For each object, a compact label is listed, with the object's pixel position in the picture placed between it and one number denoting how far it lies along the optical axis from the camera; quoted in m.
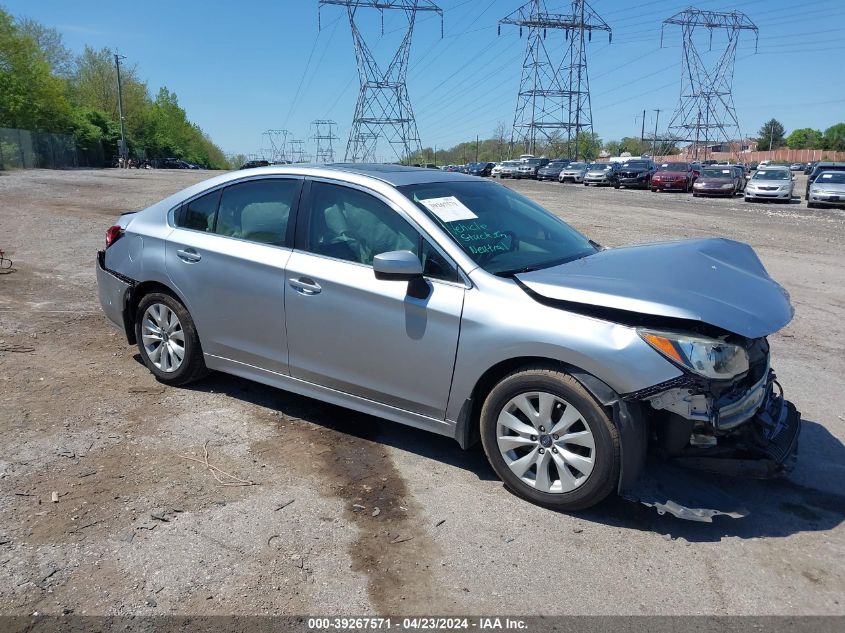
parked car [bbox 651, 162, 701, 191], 37.81
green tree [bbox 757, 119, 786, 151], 128.93
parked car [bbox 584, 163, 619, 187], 44.63
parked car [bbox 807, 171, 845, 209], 26.89
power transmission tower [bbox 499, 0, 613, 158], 69.00
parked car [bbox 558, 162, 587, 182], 49.88
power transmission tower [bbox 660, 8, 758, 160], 78.06
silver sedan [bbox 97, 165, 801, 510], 3.33
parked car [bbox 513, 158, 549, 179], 59.11
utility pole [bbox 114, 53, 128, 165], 69.50
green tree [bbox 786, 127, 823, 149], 125.56
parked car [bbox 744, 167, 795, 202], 29.59
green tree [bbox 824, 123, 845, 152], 108.39
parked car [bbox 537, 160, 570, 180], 55.81
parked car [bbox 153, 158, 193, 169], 86.56
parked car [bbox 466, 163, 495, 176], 57.25
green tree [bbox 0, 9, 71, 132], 49.81
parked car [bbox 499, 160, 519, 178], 61.91
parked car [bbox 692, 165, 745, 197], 32.84
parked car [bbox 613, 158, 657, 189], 41.41
